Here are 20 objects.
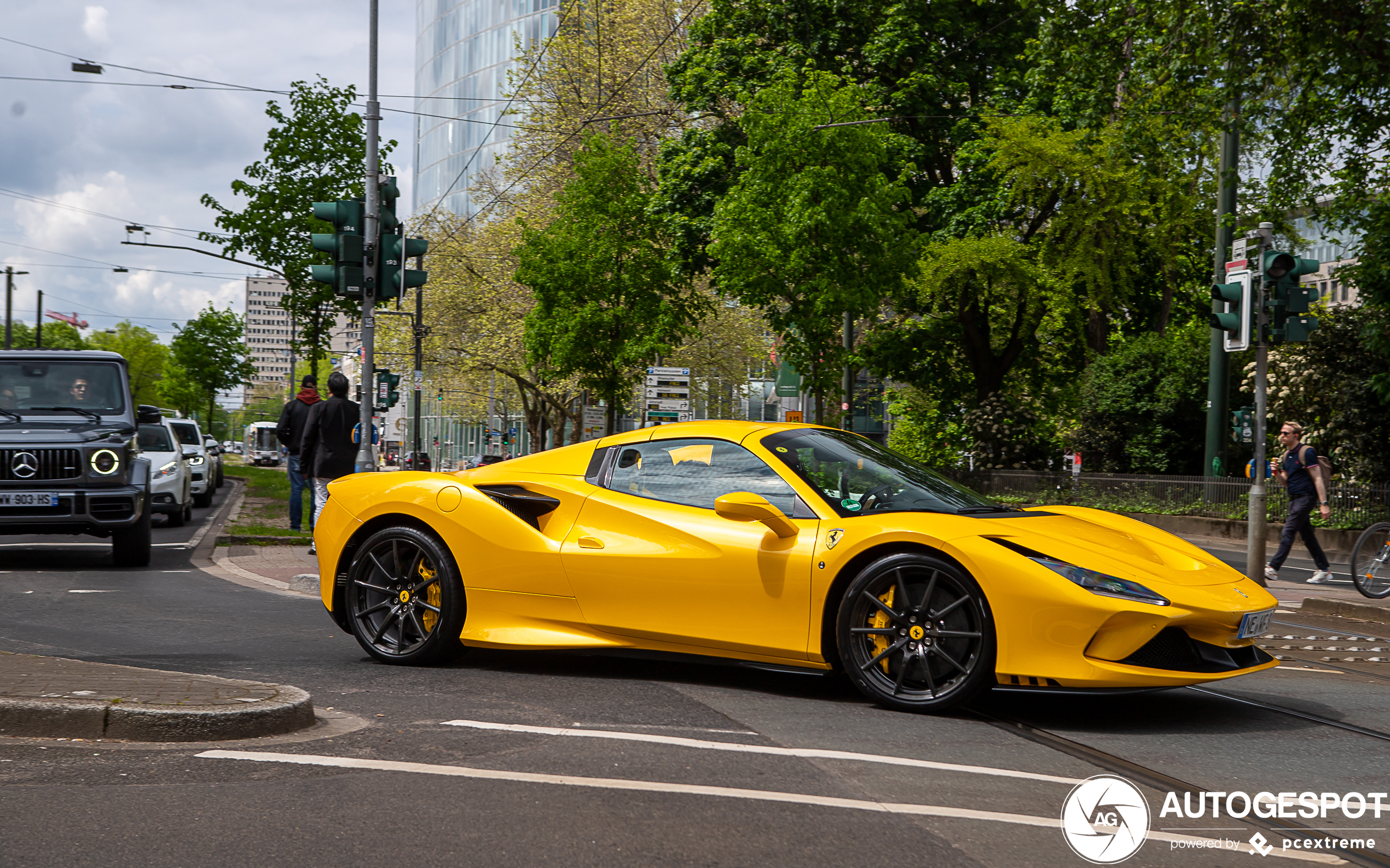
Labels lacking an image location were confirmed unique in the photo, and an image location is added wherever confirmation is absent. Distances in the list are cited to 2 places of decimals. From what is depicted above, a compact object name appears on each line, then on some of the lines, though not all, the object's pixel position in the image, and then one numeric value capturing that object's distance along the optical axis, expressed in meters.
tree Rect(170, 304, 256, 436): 65.94
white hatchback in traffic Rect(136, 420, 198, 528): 18.06
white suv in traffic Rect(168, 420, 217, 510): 23.70
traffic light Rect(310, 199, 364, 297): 12.05
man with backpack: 13.95
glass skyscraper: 84.06
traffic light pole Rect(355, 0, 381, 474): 12.30
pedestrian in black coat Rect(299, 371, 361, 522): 13.15
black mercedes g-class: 11.34
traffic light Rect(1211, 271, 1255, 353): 11.27
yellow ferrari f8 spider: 5.22
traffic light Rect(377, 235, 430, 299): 12.43
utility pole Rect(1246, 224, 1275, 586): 11.25
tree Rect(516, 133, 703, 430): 33.75
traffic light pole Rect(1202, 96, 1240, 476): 22.28
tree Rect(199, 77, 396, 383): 25.64
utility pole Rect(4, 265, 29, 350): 51.62
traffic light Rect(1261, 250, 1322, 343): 11.30
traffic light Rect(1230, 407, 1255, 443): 24.16
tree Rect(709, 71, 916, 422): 25.89
